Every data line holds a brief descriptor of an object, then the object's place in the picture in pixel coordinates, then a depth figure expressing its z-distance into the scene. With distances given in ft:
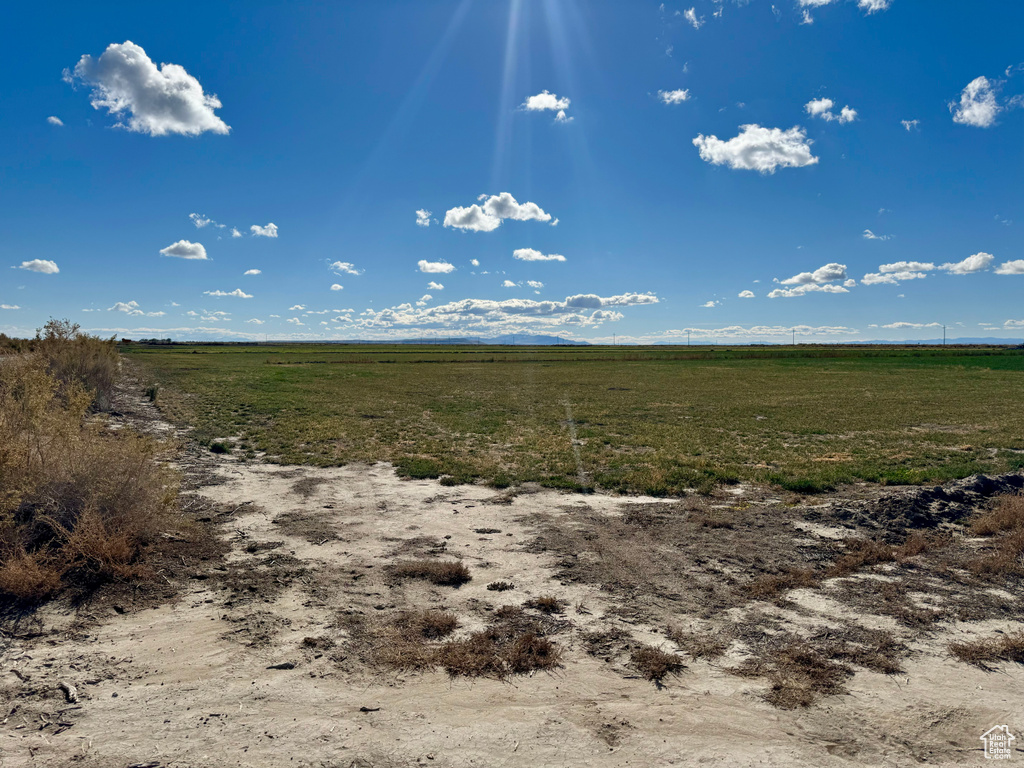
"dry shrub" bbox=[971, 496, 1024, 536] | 27.30
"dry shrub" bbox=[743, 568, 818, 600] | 21.13
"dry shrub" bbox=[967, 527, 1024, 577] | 22.53
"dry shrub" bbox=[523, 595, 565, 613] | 19.81
